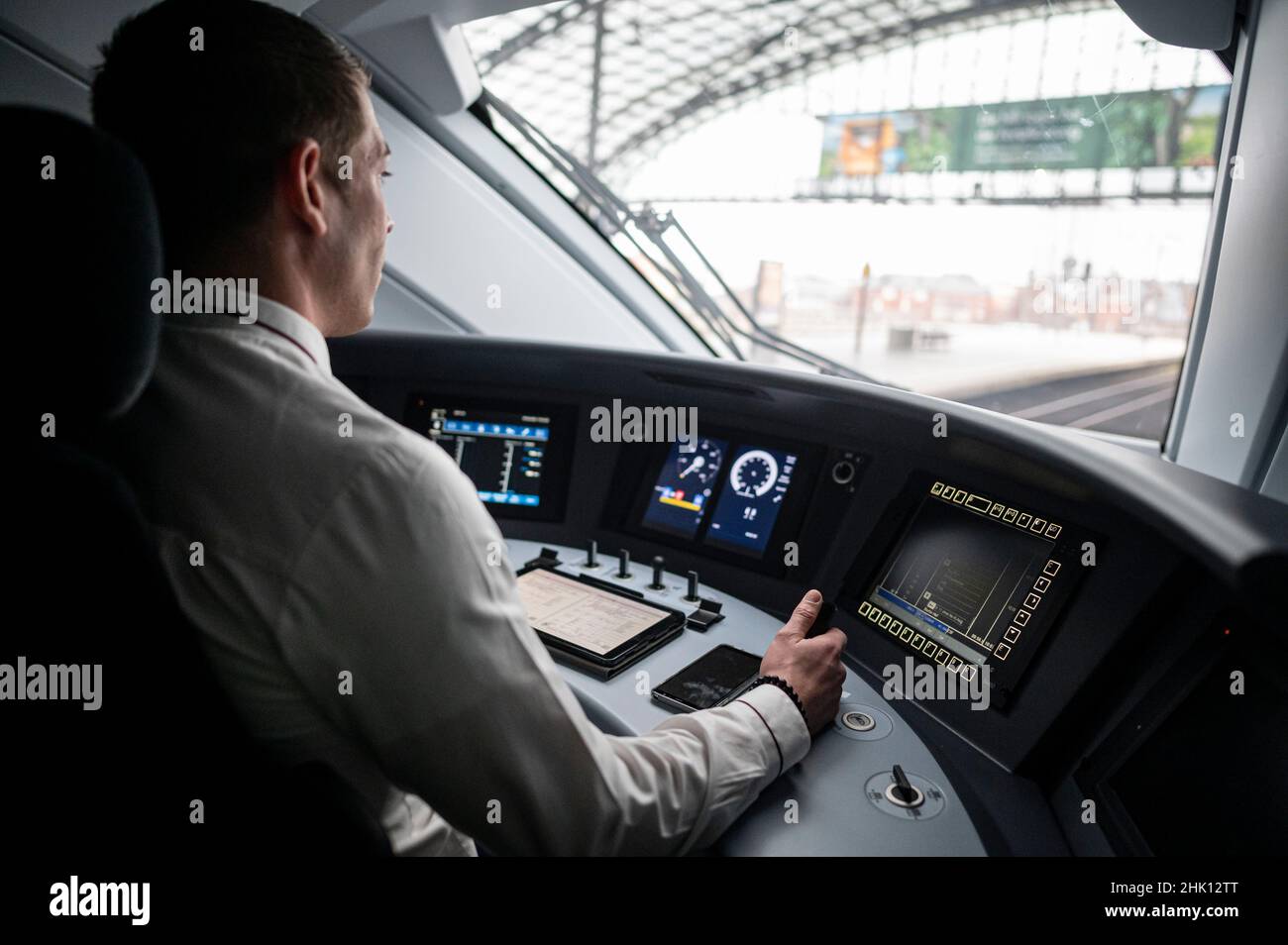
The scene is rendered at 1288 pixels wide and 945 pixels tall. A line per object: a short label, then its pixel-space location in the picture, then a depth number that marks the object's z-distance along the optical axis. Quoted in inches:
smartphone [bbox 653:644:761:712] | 50.3
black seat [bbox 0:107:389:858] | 22.2
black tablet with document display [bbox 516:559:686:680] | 56.0
